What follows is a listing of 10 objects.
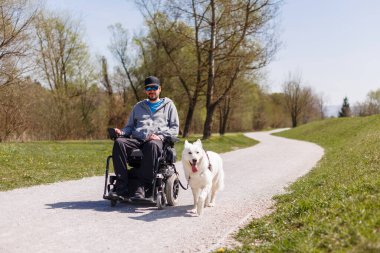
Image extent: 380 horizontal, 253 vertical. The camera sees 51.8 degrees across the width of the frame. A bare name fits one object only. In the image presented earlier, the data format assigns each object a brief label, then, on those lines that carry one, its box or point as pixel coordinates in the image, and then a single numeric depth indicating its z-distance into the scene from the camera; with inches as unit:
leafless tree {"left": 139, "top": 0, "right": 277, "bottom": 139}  1059.9
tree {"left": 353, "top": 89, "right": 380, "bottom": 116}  3553.4
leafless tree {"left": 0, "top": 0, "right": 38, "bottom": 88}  812.6
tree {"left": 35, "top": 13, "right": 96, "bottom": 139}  1440.7
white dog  258.2
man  272.7
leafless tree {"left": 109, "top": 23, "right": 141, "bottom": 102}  1648.6
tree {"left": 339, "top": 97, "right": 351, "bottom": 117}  3395.2
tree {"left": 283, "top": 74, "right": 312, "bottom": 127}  3262.8
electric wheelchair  270.1
